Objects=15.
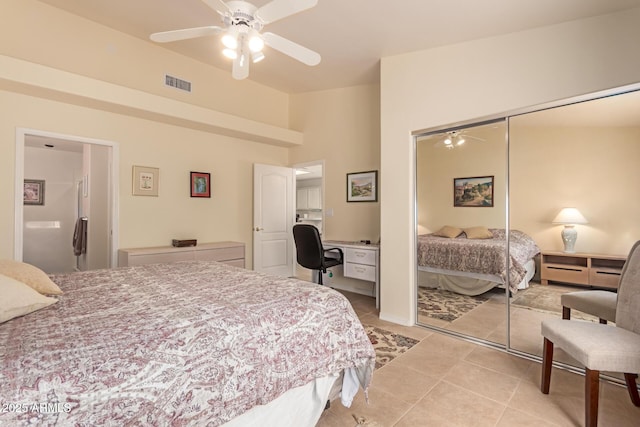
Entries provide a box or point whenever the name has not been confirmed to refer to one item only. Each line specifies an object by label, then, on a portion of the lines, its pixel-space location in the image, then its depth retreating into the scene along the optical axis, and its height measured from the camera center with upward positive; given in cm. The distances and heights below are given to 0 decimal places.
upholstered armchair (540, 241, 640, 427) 165 -71
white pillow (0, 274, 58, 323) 127 -39
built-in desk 384 -67
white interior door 490 -10
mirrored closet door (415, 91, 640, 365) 228 +0
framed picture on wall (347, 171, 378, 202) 432 +38
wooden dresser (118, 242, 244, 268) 342 -51
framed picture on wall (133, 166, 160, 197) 374 +38
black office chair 382 -48
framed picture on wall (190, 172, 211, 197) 426 +38
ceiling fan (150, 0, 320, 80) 188 +121
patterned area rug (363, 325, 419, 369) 260 -120
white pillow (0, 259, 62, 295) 163 -36
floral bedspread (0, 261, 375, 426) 93 -52
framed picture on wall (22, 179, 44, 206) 574 +35
